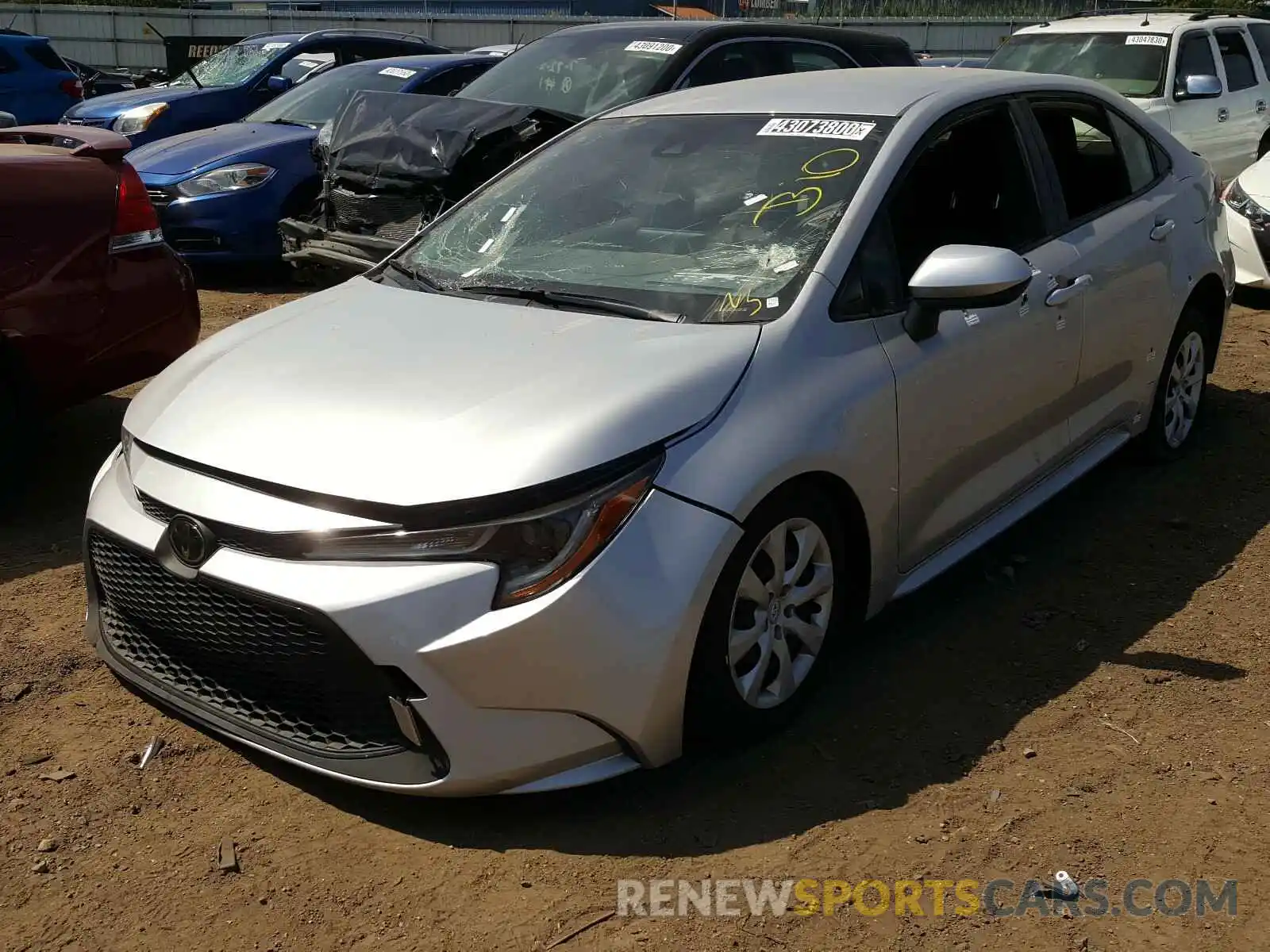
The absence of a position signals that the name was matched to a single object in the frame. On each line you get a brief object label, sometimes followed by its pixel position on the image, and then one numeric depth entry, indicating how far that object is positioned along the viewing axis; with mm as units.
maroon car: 4723
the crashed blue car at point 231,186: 8789
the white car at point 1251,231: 8109
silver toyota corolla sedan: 2771
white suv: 10734
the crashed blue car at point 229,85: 11117
